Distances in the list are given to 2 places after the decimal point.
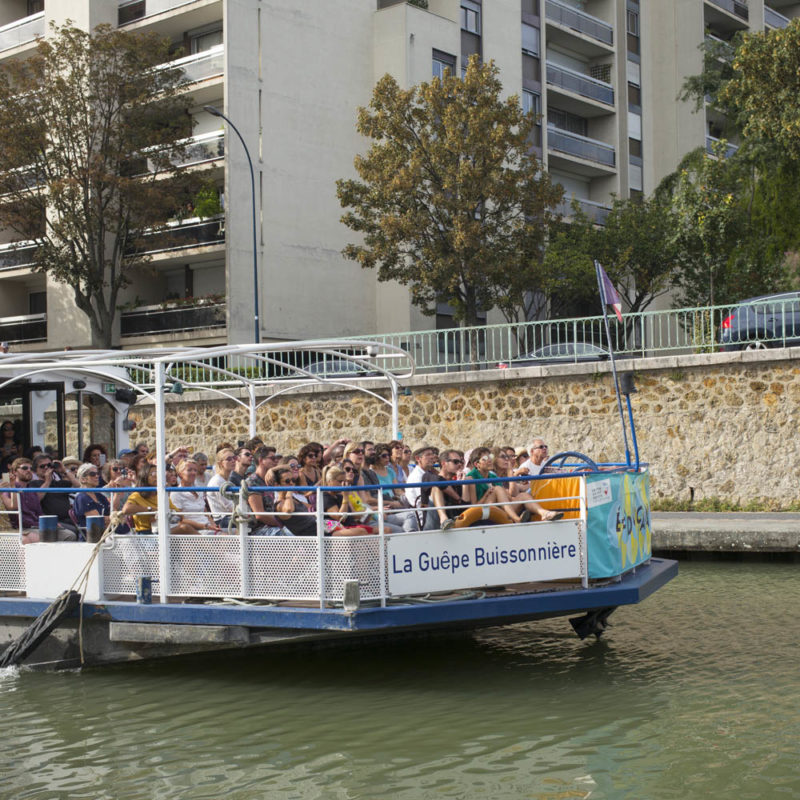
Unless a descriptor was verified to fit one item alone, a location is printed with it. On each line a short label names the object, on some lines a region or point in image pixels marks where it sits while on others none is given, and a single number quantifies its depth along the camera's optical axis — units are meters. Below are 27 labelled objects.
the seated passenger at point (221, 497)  9.88
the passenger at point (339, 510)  9.23
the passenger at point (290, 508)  9.34
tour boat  8.98
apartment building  33.19
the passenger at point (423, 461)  10.91
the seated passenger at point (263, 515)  9.36
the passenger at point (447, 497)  9.34
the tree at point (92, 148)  31.12
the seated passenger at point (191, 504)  9.84
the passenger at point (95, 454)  13.77
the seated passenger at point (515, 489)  9.69
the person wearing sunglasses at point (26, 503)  10.35
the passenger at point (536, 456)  12.34
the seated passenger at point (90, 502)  10.49
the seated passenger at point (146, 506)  9.76
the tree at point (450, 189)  28.02
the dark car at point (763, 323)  19.23
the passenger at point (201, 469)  11.57
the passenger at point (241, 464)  10.60
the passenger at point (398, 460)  12.40
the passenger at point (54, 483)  10.81
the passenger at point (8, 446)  14.12
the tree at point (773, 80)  21.80
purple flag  10.96
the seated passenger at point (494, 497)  9.66
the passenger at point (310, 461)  11.01
